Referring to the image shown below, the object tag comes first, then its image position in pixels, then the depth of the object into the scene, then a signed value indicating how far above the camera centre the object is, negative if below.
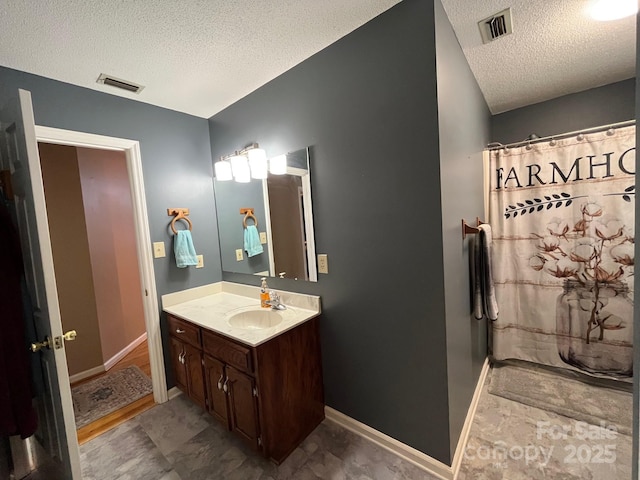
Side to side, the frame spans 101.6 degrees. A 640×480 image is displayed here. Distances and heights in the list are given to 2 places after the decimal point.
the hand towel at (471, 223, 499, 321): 1.81 -0.47
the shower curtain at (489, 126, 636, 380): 1.95 -0.36
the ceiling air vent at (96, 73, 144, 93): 1.68 +1.03
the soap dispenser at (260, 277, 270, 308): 1.90 -0.50
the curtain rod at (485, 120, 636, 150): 1.83 +0.56
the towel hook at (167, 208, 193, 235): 2.15 +0.16
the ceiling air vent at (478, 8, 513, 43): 1.33 +0.99
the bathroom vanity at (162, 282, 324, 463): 1.44 -0.85
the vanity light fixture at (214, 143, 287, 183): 1.82 +0.47
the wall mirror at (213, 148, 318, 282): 1.75 +0.05
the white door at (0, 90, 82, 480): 1.06 -0.08
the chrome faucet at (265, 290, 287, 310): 1.84 -0.54
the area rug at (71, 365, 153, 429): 2.01 -1.33
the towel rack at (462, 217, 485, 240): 1.60 -0.10
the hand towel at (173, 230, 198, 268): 2.13 -0.14
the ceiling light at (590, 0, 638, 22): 1.28 +0.98
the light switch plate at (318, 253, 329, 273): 1.69 -0.26
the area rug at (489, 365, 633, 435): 1.73 -1.40
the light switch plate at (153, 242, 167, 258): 2.07 -0.12
